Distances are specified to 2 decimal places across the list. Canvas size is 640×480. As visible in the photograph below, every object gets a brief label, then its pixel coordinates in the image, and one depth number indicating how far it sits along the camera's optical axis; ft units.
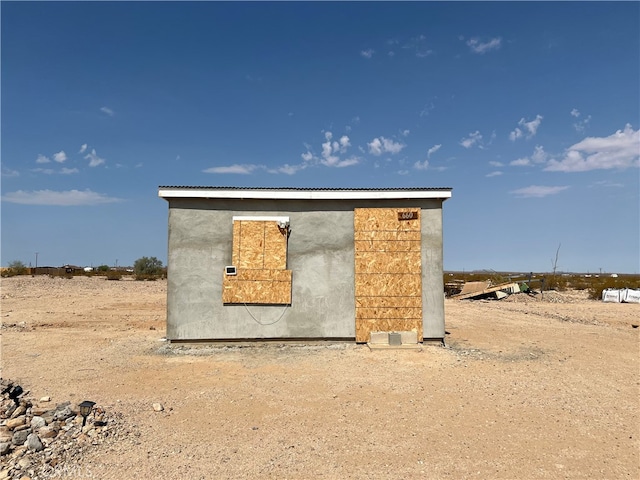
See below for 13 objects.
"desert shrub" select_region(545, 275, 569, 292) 121.90
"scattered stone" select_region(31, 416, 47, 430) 19.23
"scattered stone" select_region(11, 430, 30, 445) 17.67
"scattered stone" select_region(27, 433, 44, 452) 17.16
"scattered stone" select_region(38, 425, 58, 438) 18.34
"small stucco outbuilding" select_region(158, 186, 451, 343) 37.73
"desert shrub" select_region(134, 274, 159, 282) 155.55
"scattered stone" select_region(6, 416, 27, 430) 19.25
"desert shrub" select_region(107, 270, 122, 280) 150.20
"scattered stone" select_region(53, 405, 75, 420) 20.15
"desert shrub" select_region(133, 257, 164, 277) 178.08
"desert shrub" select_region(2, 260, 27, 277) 146.17
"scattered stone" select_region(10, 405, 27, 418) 20.63
